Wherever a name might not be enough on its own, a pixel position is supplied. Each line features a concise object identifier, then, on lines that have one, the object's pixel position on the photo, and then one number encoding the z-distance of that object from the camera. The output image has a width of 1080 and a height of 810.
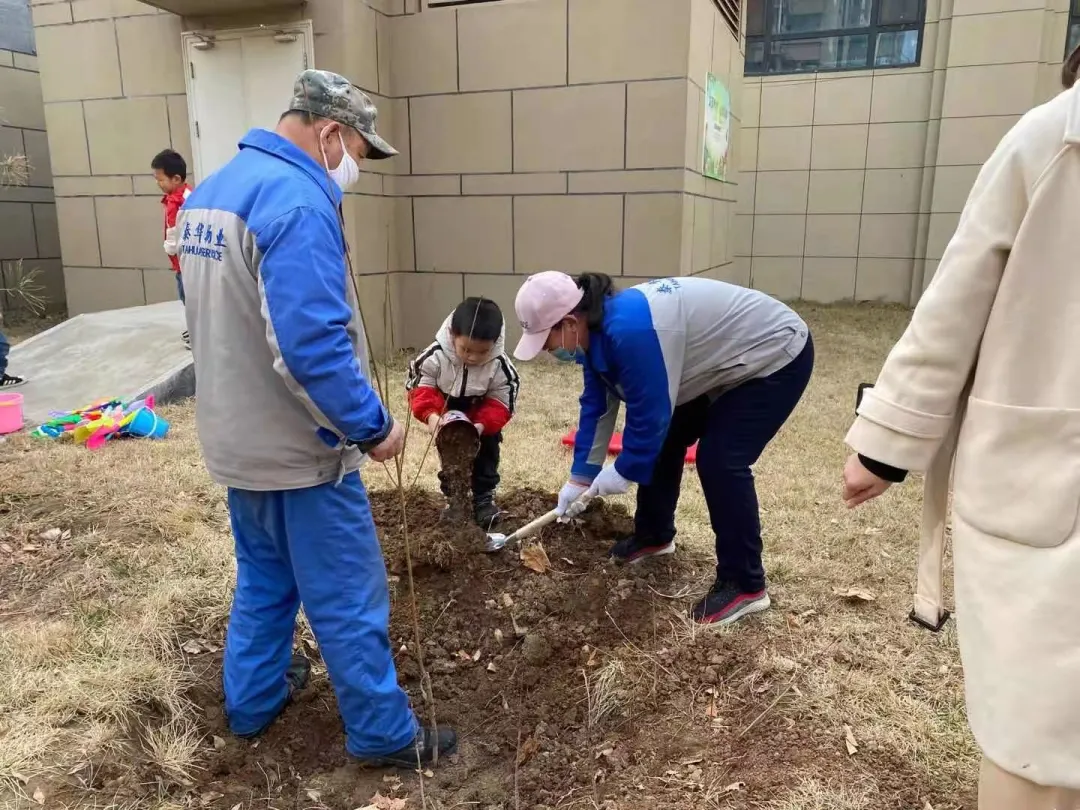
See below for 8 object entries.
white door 6.47
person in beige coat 1.12
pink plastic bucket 4.78
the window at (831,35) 10.24
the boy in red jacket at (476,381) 3.10
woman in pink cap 2.50
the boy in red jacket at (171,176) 6.14
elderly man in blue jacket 1.79
